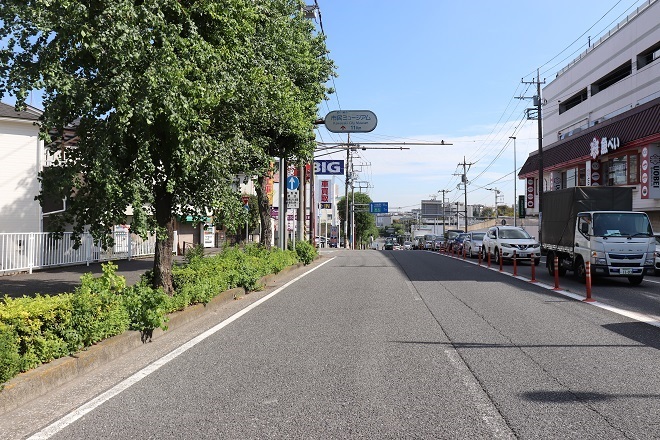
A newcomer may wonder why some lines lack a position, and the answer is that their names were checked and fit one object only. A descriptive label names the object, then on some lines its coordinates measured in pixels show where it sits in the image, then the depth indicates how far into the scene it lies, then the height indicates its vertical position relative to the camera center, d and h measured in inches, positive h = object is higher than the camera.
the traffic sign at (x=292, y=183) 983.6 +80.8
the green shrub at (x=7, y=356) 200.5 -46.9
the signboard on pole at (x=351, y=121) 890.7 +174.6
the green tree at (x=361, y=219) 4020.7 +74.0
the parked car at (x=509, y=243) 1016.9 -25.9
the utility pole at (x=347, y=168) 2442.2 +269.7
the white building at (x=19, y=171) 799.7 +83.3
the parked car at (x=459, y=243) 1473.9 -38.8
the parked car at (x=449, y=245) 1634.6 -48.1
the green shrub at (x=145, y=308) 312.8 -45.9
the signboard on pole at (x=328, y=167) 1429.6 +159.5
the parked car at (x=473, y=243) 1286.9 -33.6
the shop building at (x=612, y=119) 1167.0 +303.8
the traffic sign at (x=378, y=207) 3257.9 +127.3
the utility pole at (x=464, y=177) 2897.1 +279.7
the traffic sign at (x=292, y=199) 961.8 +50.6
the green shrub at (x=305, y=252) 1032.2 -44.5
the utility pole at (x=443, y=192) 4247.0 +283.1
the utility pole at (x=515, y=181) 2343.4 +209.2
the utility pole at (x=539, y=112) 1392.7 +298.4
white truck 614.2 -5.0
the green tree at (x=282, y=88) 460.1 +153.4
